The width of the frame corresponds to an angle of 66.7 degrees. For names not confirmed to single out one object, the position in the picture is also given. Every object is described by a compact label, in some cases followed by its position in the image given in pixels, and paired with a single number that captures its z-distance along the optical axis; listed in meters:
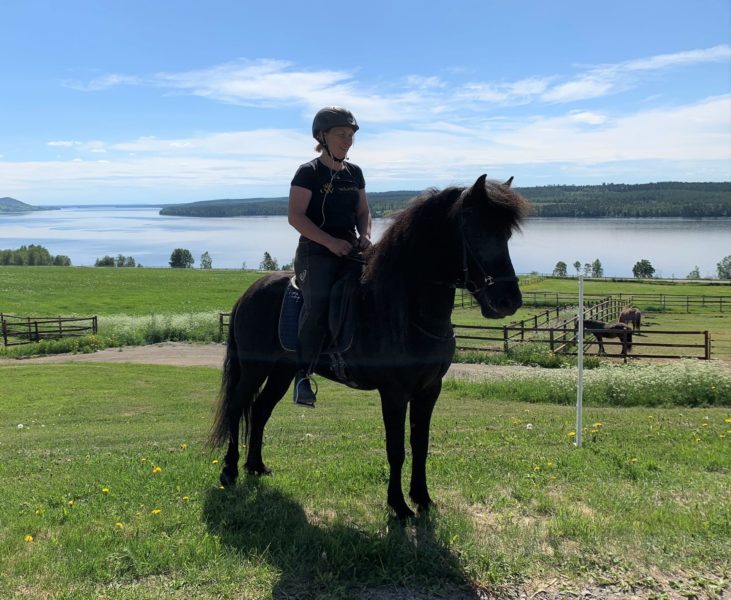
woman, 4.60
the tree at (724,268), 96.19
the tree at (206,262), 132.65
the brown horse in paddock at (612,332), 23.97
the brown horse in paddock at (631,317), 33.00
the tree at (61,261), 114.12
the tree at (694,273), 90.14
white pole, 6.75
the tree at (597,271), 105.09
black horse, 3.78
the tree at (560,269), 111.71
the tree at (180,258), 129.75
